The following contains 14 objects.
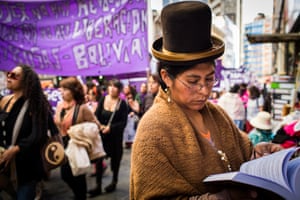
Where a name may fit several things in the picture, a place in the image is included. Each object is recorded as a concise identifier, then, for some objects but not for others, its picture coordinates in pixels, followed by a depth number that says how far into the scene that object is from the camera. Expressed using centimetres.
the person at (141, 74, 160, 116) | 483
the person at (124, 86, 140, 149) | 725
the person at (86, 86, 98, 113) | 664
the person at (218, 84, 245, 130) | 676
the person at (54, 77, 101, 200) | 366
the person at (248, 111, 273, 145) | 392
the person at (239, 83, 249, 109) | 909
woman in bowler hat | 114
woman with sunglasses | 262
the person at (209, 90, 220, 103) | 1069
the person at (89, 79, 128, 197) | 464
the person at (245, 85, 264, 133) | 720
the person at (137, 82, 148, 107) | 814
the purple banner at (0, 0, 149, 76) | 366
